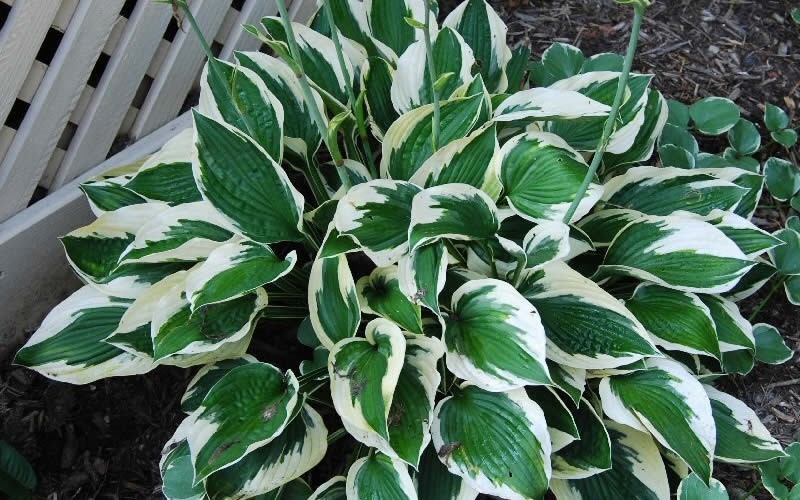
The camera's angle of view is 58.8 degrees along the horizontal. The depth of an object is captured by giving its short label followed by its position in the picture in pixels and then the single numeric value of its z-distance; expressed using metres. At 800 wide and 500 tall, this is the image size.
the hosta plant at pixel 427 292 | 1.20
